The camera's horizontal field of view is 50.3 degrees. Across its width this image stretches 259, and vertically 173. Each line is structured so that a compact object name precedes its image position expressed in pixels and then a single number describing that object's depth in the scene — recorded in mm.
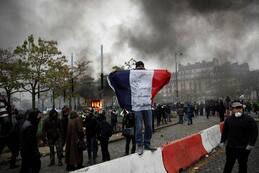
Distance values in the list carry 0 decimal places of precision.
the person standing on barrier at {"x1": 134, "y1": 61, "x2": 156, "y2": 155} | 5610
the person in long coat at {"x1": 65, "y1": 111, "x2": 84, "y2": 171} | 7350
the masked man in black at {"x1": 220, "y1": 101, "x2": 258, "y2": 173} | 5098
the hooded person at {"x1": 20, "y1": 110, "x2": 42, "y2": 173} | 5690
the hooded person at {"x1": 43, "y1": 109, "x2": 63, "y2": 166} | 8519
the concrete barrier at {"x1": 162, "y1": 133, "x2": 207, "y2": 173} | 6340
